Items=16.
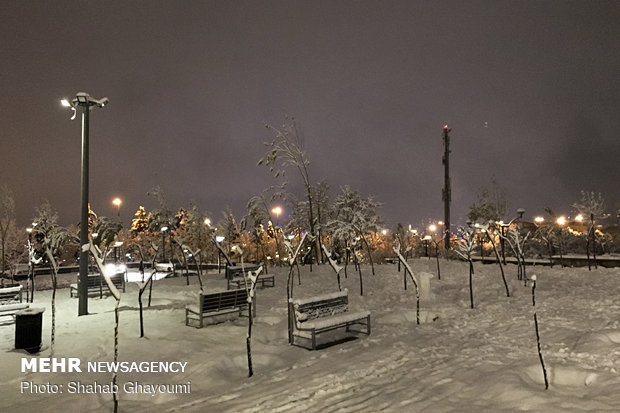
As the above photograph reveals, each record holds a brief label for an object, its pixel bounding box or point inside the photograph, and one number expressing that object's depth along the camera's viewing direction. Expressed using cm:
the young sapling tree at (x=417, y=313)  1104
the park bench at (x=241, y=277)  1829
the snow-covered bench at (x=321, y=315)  903
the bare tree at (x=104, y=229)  3106
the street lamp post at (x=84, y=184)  1216
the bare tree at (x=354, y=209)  3691
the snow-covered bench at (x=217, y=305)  1081
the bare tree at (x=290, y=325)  933
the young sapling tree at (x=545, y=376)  603
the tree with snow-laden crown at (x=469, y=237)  1392
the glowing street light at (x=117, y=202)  3753
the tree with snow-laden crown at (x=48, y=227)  2826
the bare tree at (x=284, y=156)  2866
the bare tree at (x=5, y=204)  3244
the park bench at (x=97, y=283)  1603
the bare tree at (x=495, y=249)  1375
